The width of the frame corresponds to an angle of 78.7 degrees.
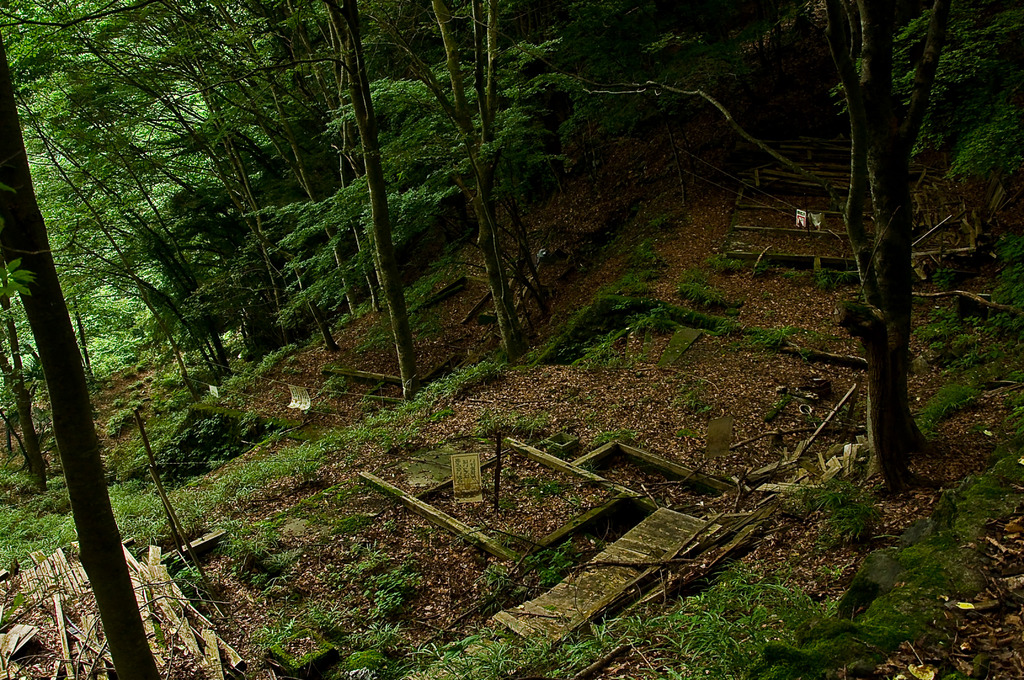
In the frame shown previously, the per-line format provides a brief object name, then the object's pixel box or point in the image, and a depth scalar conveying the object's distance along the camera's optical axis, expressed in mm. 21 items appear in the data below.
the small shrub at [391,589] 5742
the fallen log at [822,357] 8812
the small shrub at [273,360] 16422
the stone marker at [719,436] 6930
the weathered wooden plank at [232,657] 5128
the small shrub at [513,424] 8664
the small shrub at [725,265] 12211
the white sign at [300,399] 9508
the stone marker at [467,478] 6105
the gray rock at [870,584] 3328
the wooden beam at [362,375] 13711
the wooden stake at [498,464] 6411
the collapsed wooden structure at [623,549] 4789
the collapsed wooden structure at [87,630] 5195
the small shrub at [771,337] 9648
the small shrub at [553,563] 5691
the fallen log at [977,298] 5711
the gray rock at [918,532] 3915
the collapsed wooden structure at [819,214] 10656
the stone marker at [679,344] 9914
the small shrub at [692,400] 8414
